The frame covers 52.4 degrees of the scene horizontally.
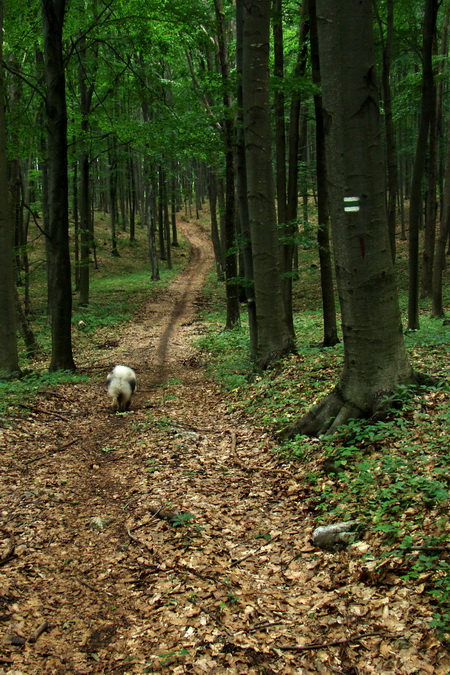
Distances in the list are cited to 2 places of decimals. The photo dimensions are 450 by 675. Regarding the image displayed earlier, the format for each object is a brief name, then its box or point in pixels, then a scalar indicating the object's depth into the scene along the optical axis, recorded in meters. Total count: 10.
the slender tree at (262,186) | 8.26
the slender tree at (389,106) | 10.46
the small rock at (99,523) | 4.53
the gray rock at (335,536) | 3.74
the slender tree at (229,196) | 12.83
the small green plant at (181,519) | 4.44
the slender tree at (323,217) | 9.28
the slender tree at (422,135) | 8.90
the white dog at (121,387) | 8.37
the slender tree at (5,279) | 9.09
